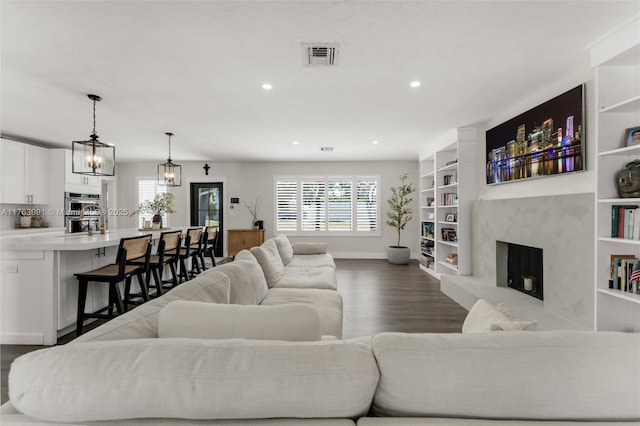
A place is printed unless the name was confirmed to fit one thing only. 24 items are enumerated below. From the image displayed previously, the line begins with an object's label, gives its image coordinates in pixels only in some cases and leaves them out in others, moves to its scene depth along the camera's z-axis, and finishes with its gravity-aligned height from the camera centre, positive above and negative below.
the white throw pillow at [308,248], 5.18 -0.61
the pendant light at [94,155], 3.44 +0.66
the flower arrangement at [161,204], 5.04 +0.13
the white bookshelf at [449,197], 4.92 +0.27
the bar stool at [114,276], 2.90 -0.61
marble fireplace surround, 2.84 -0.44
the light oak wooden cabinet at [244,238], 7.47 -0.63
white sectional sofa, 0.78 -0.44
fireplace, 3.79 -0.73
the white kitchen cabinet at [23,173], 5.17 +0.70
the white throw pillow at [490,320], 1.12 -0.43
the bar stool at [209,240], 5.25 -0.48
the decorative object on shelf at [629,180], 2.32 +0.24
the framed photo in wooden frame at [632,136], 2.38 +0.60
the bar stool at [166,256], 3.79 -0.59
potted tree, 7.00 -0.02
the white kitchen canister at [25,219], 5.72 -0.12
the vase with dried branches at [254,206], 8.01 +0.15
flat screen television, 3.00 +0.80
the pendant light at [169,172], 5.11 +0.67
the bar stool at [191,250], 4.55 -0.60
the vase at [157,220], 4.98 -0.13
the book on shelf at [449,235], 5.48 -0.41
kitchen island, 2.83 -0.72
